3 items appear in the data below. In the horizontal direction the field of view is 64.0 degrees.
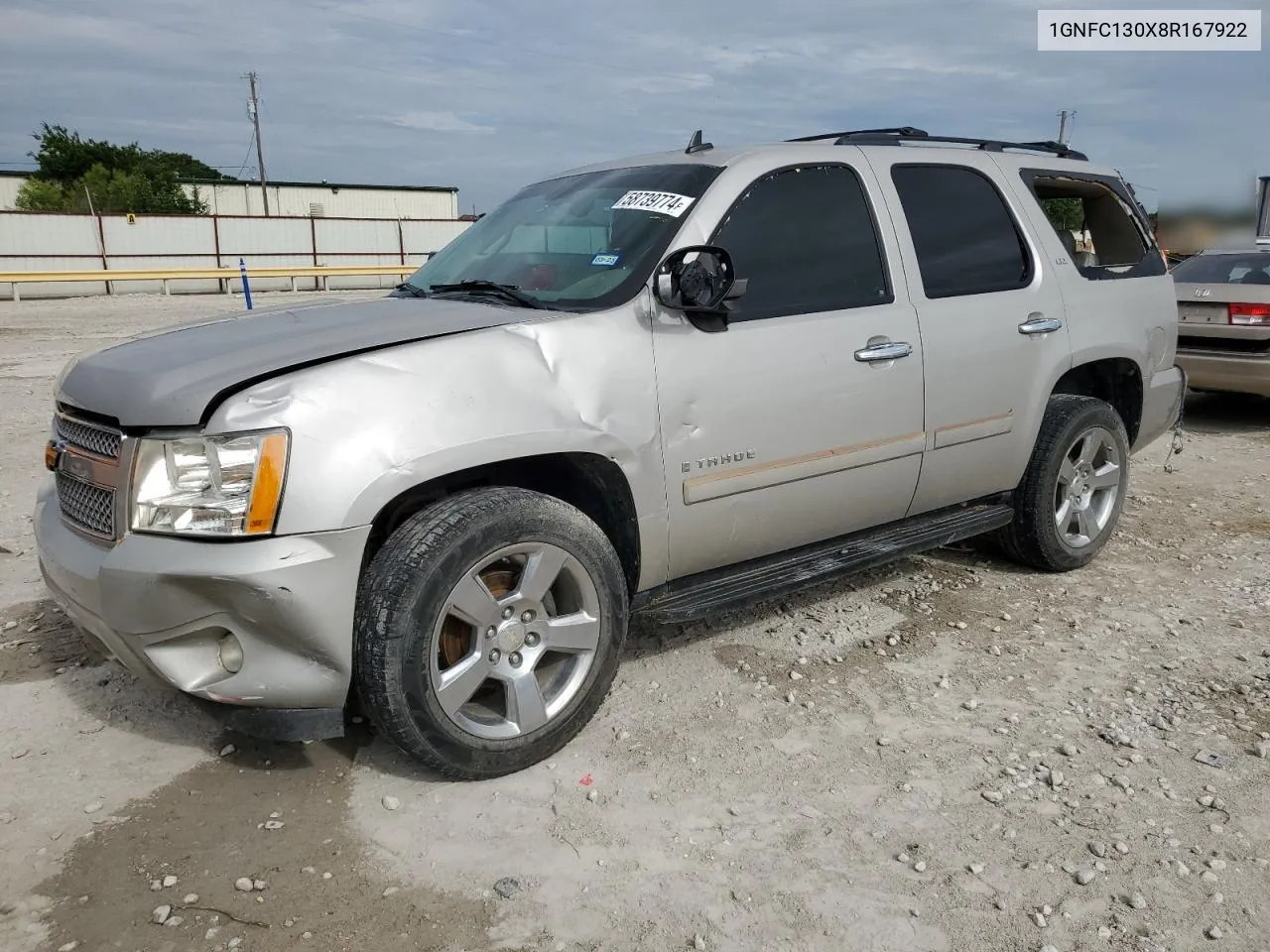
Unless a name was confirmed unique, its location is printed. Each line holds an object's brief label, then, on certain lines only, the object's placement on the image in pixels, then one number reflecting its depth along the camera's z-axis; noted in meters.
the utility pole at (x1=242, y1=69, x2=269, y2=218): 52.66
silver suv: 2.64
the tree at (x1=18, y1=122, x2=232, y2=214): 44.78
